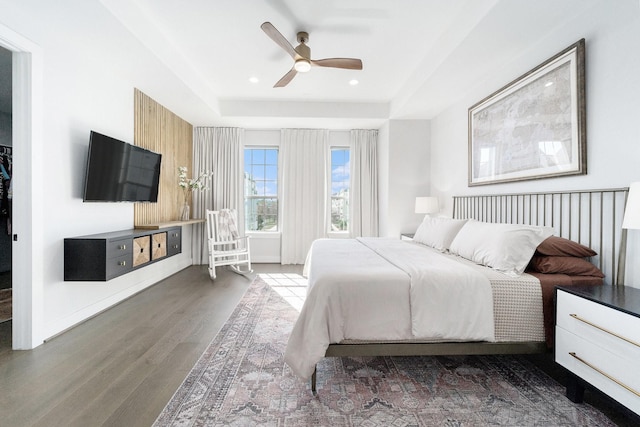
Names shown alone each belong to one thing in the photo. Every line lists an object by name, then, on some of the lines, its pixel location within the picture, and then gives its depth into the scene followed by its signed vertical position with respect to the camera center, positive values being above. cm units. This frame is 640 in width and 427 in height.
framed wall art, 222 +73
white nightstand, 135 -66
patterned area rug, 154 -107
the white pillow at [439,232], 303 -27
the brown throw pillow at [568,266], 199 -39
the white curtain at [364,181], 558 +49
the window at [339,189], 580 +35
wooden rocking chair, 478 -41
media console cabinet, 253 -42
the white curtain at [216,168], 545 +71
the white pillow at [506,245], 205 -28
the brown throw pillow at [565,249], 204 -28
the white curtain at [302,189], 555 +34
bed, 176 -54
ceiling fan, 271 +140
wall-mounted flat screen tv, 280 +38
